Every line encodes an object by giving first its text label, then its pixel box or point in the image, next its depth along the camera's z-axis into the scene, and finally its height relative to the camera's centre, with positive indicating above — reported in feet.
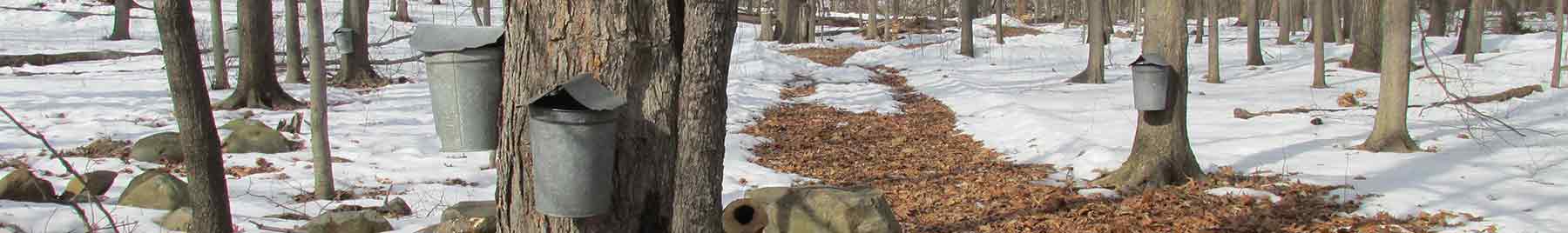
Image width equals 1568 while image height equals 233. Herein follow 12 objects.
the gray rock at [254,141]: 27.48 -2.25
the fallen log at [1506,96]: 36.78 -2.36
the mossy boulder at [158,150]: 25.72 -2.26
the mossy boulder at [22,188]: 18.62 -2.27
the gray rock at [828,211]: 17.20 -2.66
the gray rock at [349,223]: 16.72 -2.68
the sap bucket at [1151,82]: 21.80 -0.88
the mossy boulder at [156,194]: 18.65 -2.39
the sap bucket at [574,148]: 8.50 -0.80
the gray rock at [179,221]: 17.43 -2.67
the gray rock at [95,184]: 19.64 -2.40
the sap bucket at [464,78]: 9.88 -0.27
